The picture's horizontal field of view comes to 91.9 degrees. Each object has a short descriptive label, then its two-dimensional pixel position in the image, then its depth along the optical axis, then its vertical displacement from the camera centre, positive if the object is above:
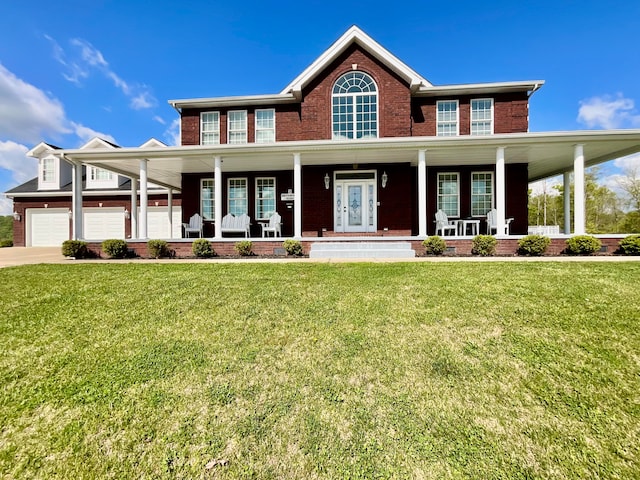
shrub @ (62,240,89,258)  10.10 -0.34
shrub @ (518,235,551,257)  9.22 -0.25
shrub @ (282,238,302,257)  9.88 -0.34
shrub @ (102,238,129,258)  10.24 -0.32
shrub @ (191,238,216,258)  10.10 -0.37
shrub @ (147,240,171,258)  10.21 -0.33
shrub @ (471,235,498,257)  9.41 -0.27
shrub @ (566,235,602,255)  9.06 -0.27
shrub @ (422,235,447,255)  9.54 -0.27
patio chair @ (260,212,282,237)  12.05 +0.52
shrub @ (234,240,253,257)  10.05 -0.34
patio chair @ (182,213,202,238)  13.33 +0.56
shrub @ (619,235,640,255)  9.07 -0.29
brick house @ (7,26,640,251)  11.55 +3.00
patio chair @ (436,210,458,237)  11.71 +0.55
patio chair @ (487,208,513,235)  11.80 +0.59
